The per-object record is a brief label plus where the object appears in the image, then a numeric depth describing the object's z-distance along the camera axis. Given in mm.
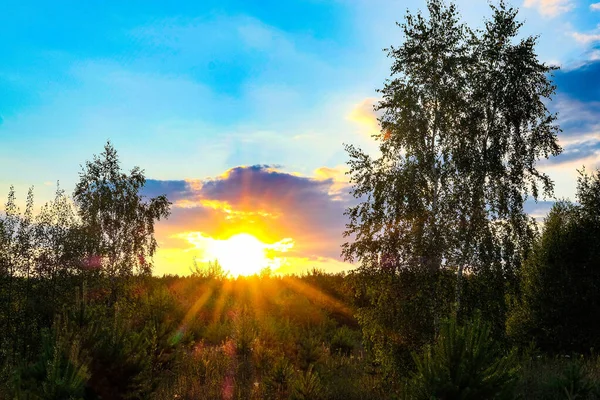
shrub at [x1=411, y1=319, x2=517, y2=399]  7242
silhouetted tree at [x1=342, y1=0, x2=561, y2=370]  13523
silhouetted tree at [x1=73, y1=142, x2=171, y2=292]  21375
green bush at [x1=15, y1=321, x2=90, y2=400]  7750
